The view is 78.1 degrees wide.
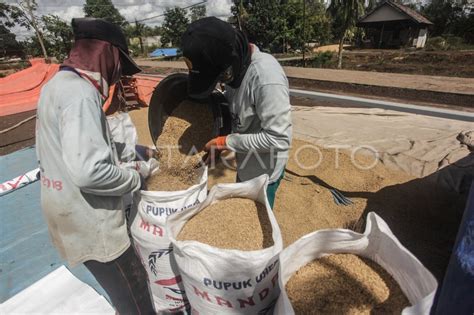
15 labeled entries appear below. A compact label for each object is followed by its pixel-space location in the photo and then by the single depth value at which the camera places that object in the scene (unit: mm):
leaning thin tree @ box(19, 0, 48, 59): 18469
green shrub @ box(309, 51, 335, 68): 16222
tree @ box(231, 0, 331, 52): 23797
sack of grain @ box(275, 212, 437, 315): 1003
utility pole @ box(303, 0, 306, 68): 20084
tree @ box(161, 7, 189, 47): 40969
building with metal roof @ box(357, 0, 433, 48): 26891
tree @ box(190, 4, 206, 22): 54762
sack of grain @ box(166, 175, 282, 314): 1095
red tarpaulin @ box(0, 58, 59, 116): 8578
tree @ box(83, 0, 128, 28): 52206
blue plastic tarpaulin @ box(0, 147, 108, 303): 2221
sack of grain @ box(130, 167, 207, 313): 1531
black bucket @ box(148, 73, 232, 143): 1790
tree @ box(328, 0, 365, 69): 15062
